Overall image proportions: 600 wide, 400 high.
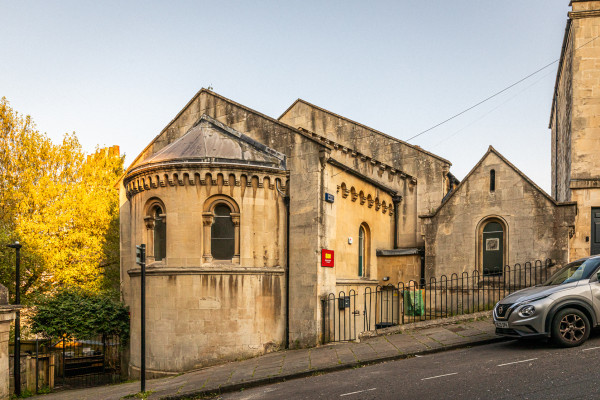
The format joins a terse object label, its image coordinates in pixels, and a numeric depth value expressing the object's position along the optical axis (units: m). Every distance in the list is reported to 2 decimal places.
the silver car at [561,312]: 10.45
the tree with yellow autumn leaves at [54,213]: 24.98
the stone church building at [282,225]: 15.85
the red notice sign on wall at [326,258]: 16.41
